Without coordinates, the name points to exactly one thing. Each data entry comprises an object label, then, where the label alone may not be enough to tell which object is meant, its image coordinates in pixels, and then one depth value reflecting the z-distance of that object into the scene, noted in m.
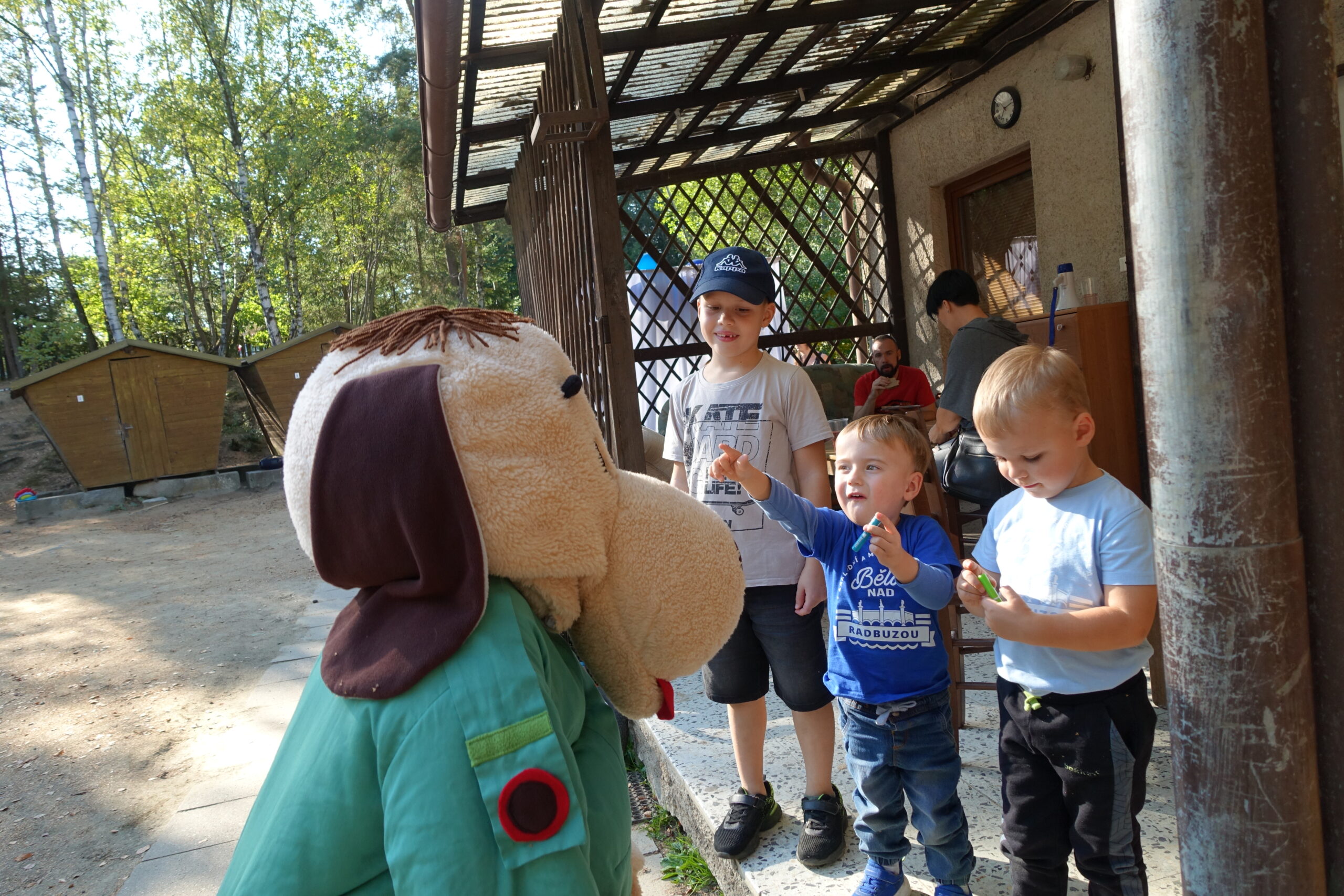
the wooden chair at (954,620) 2.53
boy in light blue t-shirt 1.50
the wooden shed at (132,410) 12.73
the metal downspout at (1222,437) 0.95
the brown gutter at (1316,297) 0.98
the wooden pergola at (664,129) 3.51
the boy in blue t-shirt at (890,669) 1.80
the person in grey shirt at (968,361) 2.85
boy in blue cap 2.17
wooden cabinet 3.44
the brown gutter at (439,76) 3.07
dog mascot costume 0.89
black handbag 2.49
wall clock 5.40
